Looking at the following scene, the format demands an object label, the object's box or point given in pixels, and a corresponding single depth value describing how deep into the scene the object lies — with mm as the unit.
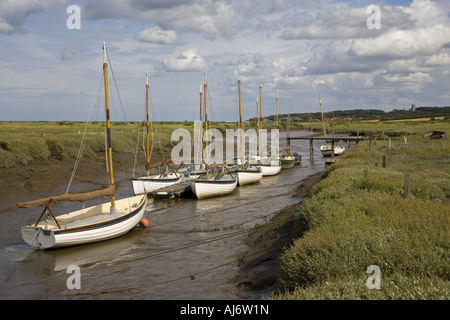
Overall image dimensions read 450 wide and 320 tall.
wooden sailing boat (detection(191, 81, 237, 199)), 32938
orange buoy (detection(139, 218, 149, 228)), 23656
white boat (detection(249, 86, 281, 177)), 47625
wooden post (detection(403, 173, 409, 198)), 15719
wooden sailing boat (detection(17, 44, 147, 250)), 18750
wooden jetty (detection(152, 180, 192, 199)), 33594
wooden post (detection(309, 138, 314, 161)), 64538
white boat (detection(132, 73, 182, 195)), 33906
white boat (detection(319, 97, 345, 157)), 65375
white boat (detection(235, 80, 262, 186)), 40625
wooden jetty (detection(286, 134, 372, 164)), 62425
